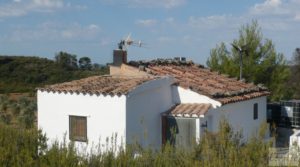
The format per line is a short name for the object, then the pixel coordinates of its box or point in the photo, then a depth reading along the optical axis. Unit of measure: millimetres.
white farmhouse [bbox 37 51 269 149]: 14891
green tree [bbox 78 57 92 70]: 65425
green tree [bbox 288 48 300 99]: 31191
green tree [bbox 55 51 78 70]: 62238
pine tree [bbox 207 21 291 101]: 24069
